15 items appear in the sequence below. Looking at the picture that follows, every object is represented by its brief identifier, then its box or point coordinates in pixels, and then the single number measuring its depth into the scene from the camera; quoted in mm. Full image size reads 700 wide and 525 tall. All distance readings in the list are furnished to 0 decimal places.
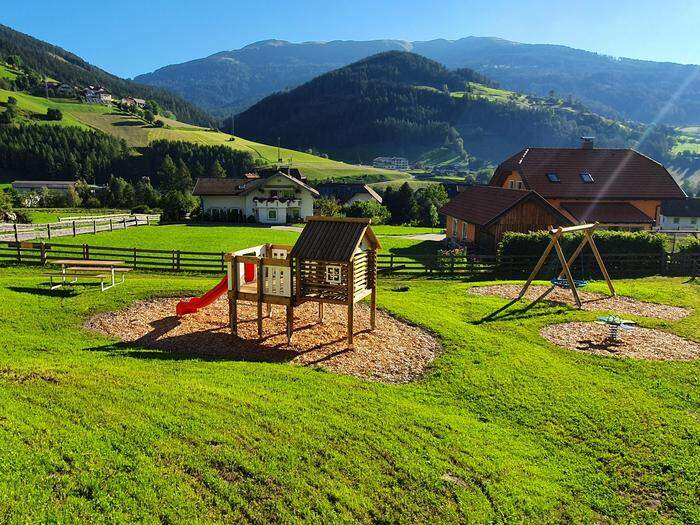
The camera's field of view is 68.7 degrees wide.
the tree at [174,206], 63281
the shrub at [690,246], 27066
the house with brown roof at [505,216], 31109
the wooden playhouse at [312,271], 13281
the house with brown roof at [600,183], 36719
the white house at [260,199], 64812
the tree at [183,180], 102875
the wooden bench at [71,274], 18244
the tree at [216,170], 113875
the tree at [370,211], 64312
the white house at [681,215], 52938
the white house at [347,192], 86812
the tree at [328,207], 62875
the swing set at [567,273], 18328
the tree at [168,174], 104625
